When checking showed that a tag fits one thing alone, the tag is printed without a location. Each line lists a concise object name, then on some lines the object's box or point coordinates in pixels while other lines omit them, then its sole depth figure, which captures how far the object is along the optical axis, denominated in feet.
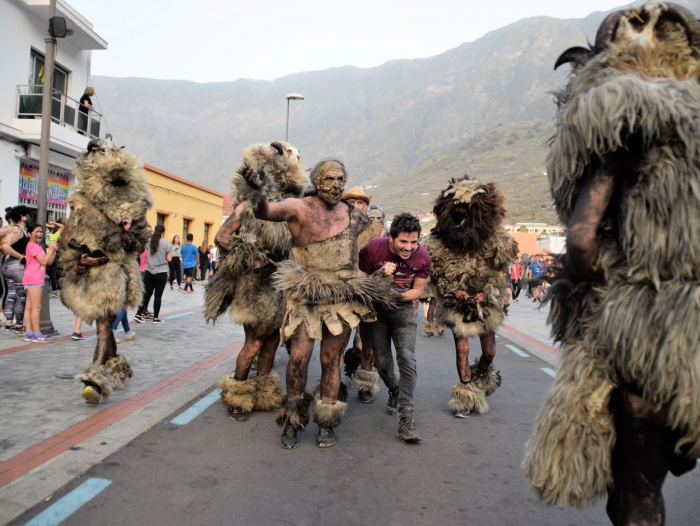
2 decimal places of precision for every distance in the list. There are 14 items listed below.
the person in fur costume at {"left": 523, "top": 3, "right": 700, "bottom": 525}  6.59
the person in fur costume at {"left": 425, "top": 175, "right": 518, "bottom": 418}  18.83
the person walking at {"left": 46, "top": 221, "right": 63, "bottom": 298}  51.06
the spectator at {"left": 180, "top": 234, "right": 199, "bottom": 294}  66.80
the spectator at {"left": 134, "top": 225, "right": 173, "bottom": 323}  37.32
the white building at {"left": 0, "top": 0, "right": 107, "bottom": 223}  57.41
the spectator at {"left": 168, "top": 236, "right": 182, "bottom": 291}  68.39
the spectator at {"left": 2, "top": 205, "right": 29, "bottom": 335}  30.86
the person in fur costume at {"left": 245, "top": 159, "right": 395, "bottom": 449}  14.66
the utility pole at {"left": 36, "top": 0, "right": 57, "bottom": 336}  31.96
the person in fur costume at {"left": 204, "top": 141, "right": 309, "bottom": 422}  17.60
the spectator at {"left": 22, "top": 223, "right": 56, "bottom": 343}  28.63
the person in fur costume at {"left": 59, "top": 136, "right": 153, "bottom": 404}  18.42
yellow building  89.92
